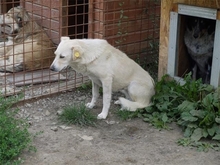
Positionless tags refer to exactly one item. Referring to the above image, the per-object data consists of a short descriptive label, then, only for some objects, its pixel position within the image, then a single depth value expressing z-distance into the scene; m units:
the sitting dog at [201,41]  7.04
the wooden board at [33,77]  7.48
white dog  6.06
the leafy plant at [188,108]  5.82
